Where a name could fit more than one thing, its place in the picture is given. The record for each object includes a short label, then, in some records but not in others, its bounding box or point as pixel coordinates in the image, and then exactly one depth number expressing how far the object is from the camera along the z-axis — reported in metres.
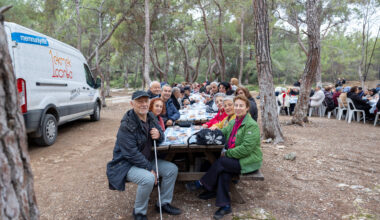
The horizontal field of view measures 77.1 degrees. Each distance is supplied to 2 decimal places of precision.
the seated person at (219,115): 4.07
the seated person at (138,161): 2.50
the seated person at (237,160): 2.73
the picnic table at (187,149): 2.79
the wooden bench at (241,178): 2.70
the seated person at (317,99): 9.56
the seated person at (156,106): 3.42
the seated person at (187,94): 8.65
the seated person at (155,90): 4.86
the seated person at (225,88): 6.17
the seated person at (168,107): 4.46
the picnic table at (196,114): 4.65
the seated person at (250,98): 4.31
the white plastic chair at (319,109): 10.45
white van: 4.46
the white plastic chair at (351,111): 8.77
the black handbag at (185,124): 3.84
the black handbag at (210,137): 2.75
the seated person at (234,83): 7.27
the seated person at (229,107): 3.51
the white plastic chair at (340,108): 9.32
